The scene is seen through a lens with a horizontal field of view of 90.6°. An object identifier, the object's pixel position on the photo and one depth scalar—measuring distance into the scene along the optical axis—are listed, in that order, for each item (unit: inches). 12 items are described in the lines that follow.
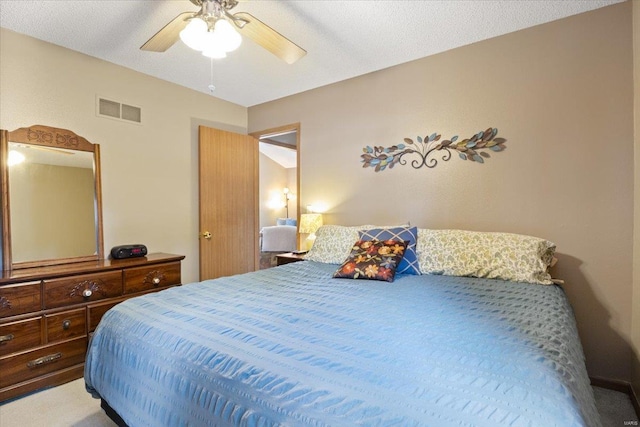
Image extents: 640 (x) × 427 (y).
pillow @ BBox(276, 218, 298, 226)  318.6
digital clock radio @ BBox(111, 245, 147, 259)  111.2
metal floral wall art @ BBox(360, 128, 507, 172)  102.4
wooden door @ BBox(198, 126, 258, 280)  145.6
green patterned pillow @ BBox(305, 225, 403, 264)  108.3
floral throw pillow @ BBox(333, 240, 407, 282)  83.3
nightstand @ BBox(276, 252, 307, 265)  125.0
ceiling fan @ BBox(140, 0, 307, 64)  70.1
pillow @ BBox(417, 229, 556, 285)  79.3
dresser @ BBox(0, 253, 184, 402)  80.8
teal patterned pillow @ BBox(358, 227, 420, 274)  90.4
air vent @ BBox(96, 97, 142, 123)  115.8
